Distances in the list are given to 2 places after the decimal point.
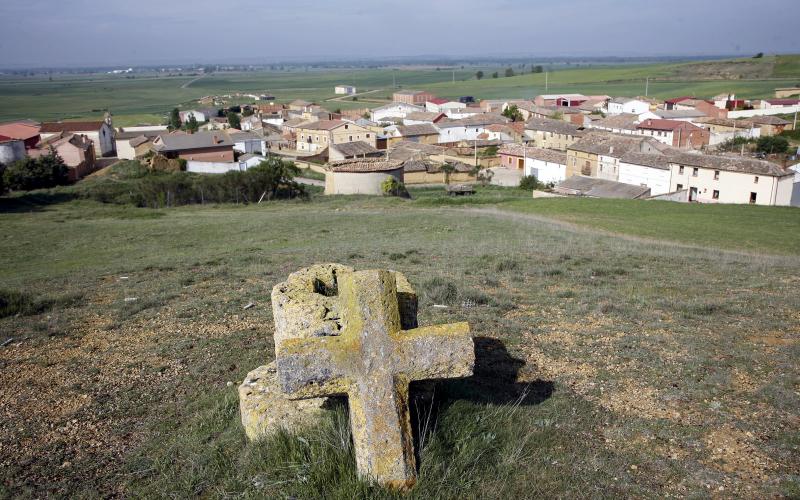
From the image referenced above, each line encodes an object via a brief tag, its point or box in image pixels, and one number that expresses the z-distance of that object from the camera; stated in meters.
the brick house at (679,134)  74.00
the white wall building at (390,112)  119.56
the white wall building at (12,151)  59.75
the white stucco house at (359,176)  48.41
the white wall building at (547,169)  60.94
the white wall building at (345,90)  195.88
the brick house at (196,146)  65.94
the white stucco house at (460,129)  92.94
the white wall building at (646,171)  50.23
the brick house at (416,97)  141.32
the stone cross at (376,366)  4.47
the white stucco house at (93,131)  73.25
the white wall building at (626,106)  109.86
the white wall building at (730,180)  42.47
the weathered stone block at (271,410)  5.52
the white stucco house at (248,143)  76.81
